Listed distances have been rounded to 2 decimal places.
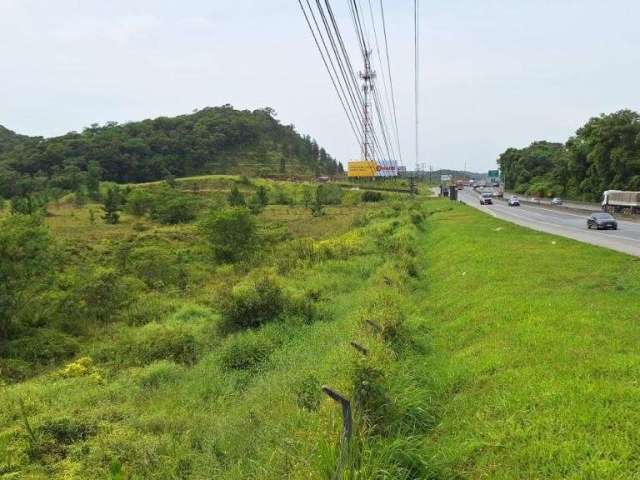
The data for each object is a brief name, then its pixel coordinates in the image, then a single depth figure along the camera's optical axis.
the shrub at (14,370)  16.17
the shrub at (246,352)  12.16
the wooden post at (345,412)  5.20
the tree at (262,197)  87.42
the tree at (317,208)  71.41
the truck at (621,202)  53.81
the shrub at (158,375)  12.02
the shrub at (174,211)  67.25
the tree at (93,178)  94.50
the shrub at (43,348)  18.34
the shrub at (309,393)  7.83
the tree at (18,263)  20.81
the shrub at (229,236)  36.69
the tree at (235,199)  79.66
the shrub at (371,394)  6.39
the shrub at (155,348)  14.48
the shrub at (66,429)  8.76
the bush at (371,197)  97.94
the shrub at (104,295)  23.25
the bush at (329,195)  93.56
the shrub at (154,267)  29.81
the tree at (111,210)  66.00
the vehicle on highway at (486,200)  88.44
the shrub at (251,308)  15.44
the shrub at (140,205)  73.62
